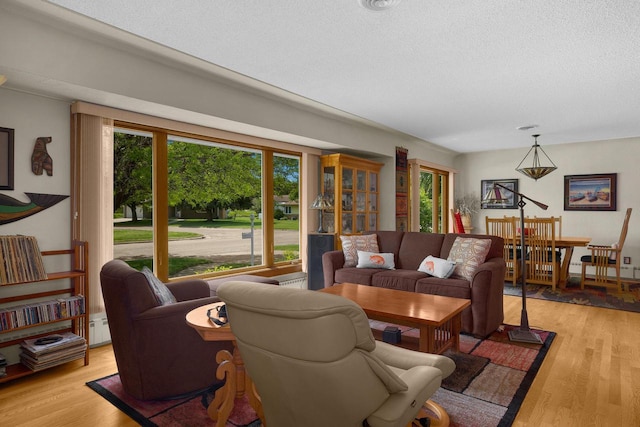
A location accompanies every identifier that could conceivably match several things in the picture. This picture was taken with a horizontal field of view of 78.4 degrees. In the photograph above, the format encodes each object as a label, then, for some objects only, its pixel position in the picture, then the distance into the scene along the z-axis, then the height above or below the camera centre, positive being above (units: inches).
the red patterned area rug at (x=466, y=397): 89.0 -47.1
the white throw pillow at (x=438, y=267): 162.6 -23.7
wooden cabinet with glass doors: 214.7 +10.8
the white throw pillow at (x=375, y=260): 183.8 -23.3
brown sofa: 144.6 -27.7
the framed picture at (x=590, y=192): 268.5 +12.8
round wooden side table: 83.2 -37.9
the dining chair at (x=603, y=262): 222.2 -30.6
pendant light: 236.7 +24.6
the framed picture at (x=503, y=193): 306.8 +14.4
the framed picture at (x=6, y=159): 112.2 +15.5
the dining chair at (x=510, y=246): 231.9 -21.5
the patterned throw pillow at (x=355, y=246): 191.2 -17.2
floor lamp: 139.4 -43.8
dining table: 226.4 -23.2
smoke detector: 86.6 +46.3
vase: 319.6 -9.3
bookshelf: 107.0 -27.3
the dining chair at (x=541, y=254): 221.6 -25.7
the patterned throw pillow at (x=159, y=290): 98.8 -20.3
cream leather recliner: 49.8 -20.5
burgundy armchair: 92.5 -31.3
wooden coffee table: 108.0 -29.1
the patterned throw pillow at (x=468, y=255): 159.0 -18.5
